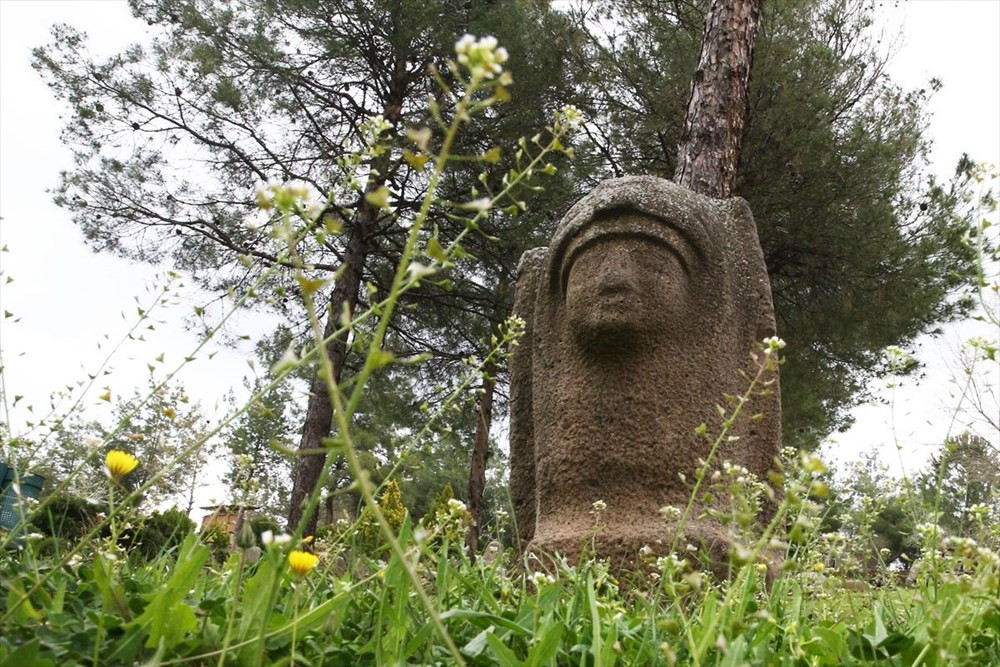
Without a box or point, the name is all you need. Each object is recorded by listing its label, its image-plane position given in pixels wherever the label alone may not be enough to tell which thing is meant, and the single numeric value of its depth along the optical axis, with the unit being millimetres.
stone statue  3191
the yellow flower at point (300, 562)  1023
